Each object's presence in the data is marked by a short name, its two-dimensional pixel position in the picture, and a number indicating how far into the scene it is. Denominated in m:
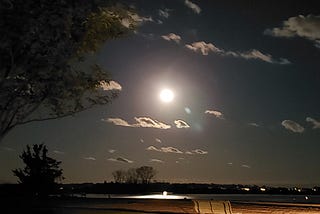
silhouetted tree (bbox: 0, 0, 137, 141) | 7.94
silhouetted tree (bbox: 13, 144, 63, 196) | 46.50
